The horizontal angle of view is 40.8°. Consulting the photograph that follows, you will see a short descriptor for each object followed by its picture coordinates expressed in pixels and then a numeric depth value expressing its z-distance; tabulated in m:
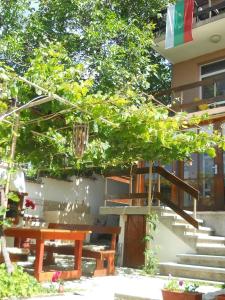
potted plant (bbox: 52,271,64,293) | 4.53
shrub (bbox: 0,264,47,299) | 4.04
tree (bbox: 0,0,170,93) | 8.81
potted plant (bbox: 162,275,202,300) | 3.48
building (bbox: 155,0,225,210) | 8.52
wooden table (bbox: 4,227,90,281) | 4.92
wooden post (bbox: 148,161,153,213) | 7.07
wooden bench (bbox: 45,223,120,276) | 6.01
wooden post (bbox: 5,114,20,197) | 4.61
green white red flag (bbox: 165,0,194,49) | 9.85
